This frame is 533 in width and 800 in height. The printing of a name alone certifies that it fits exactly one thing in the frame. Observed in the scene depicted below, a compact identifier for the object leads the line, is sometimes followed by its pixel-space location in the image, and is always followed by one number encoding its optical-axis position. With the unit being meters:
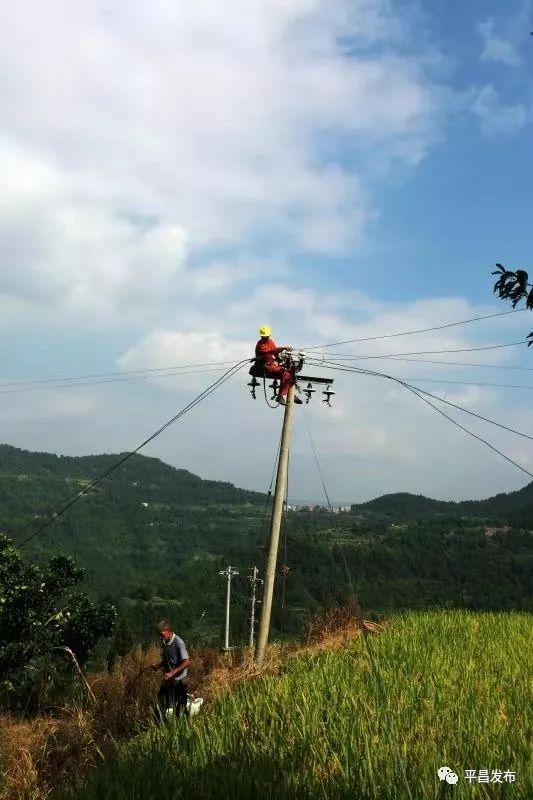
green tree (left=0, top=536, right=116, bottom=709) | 23.94
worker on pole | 14.31
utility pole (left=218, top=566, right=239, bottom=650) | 50.39
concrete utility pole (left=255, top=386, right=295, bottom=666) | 13.39
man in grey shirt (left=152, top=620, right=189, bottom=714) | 9.83
